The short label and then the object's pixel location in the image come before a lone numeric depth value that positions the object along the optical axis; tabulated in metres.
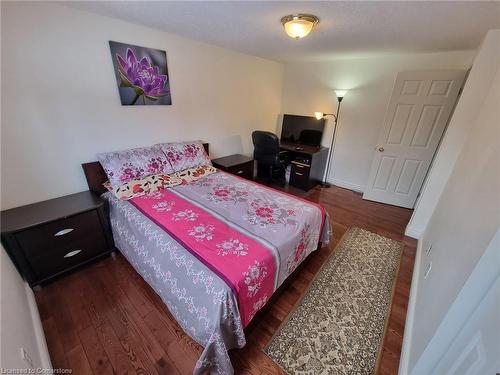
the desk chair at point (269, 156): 3.28
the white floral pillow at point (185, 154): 2.41
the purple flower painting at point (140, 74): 2.03
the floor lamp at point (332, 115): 3.33
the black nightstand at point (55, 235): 1.50
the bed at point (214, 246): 1.14
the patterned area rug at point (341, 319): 1.29
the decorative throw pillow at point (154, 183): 1.95
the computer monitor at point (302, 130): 3.77
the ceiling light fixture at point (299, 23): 1.62
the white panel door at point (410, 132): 2.59
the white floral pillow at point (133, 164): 2.00
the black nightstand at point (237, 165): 3.00
